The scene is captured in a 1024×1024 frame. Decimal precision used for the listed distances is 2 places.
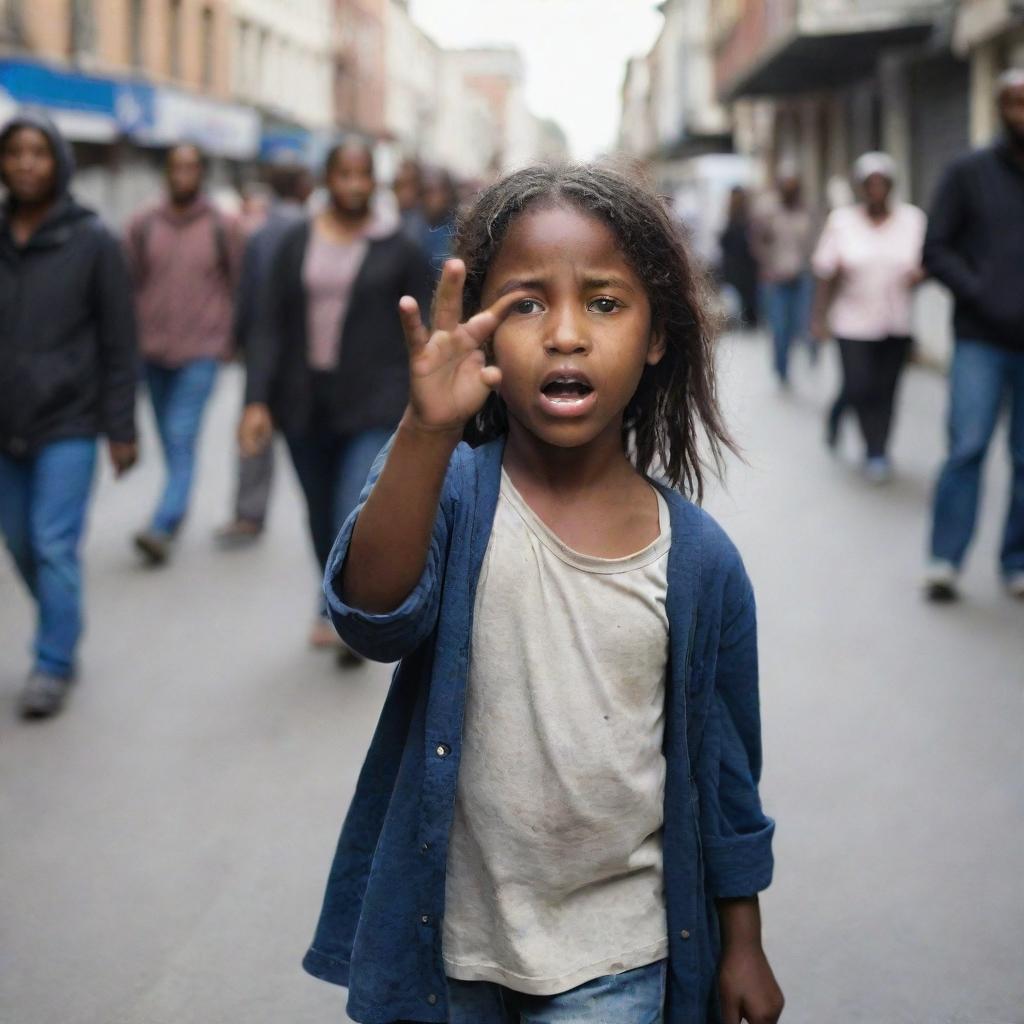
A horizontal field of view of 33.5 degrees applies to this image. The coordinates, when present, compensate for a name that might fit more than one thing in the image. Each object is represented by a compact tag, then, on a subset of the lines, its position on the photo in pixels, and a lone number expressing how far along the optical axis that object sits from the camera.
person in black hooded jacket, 5.85
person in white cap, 10.61
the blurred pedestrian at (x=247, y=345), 7.82
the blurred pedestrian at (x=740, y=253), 23.98
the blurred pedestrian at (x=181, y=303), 8.81
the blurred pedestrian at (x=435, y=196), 14.09
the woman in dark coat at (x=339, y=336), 6.23
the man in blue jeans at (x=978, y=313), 6.99
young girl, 2.22
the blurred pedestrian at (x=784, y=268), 16.66
